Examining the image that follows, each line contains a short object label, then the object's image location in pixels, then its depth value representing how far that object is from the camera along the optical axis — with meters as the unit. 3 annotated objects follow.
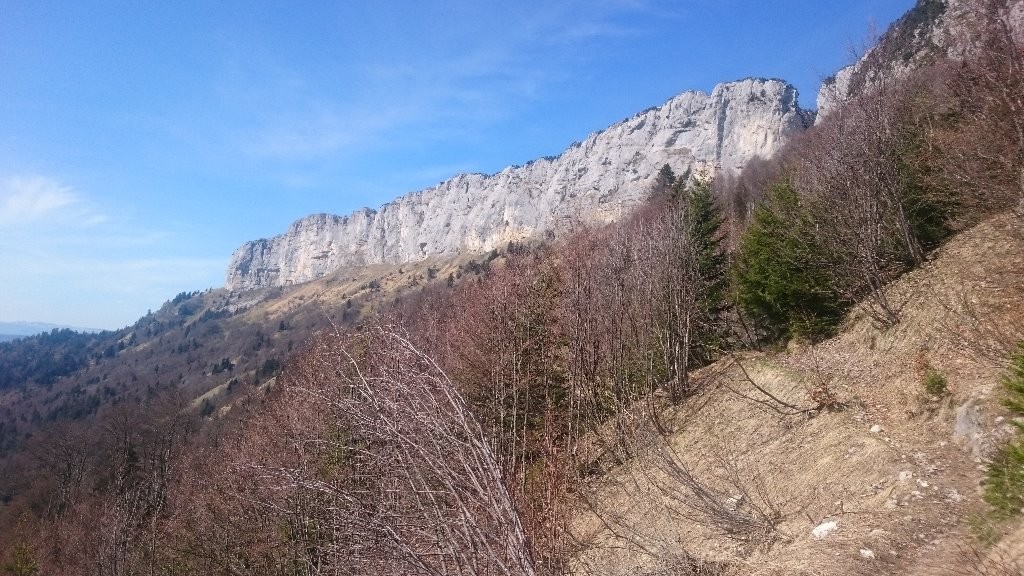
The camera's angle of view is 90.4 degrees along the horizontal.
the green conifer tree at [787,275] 14.50
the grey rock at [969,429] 6.74
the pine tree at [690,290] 16.52
